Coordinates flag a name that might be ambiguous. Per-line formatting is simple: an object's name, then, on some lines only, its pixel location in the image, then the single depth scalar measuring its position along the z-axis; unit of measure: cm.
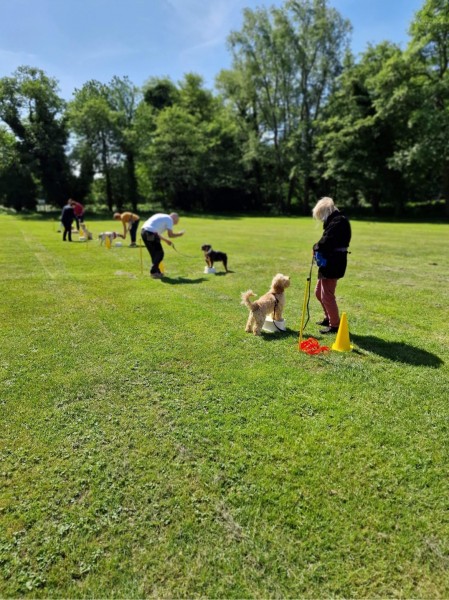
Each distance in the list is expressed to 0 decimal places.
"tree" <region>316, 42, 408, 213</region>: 3338
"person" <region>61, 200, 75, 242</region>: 1706
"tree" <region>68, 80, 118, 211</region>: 4003
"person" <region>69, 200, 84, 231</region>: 1893
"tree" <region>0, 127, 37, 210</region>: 3866
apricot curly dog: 563
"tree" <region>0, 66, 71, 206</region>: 3938
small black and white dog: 1030
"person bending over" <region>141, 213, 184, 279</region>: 948
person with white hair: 526
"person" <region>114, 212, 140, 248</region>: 1461
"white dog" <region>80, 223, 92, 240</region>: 1700
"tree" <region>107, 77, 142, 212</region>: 4242
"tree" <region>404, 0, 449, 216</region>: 2772
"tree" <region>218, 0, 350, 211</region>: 3981
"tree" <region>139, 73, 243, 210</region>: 4219
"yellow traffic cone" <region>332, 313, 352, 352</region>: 523
